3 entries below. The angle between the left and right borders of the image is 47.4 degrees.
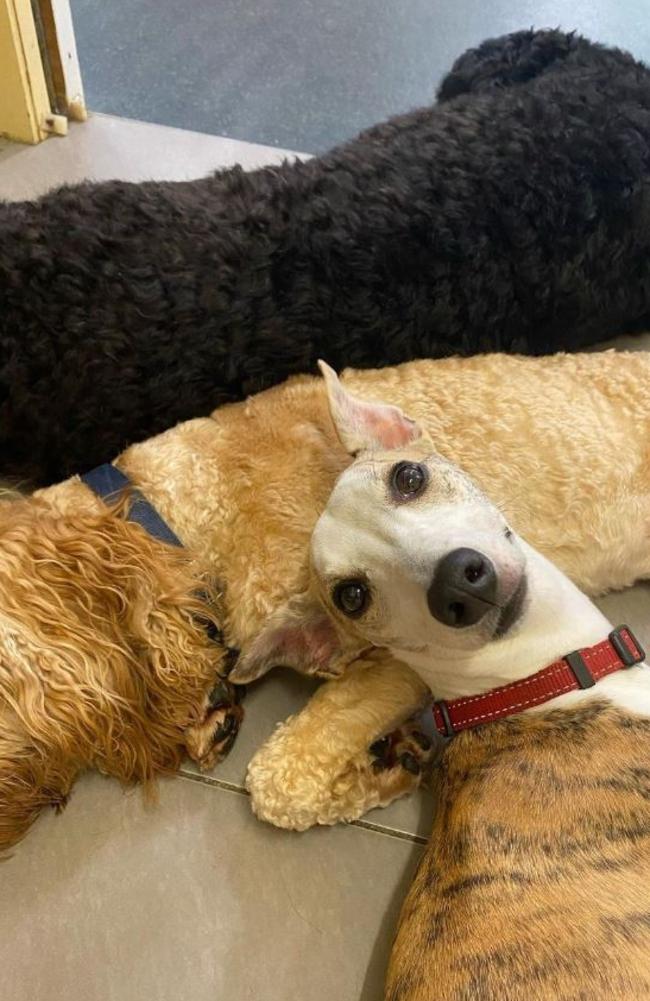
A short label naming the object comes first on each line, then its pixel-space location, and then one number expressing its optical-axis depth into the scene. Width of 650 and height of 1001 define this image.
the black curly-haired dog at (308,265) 0.48
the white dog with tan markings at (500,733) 0.33
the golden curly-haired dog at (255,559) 0.42
